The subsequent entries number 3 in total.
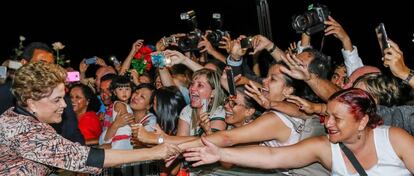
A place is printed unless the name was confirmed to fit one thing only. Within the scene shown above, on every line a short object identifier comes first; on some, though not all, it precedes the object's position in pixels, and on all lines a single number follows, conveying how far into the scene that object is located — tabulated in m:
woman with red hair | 3.27
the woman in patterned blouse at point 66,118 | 4.43
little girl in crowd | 5.40
